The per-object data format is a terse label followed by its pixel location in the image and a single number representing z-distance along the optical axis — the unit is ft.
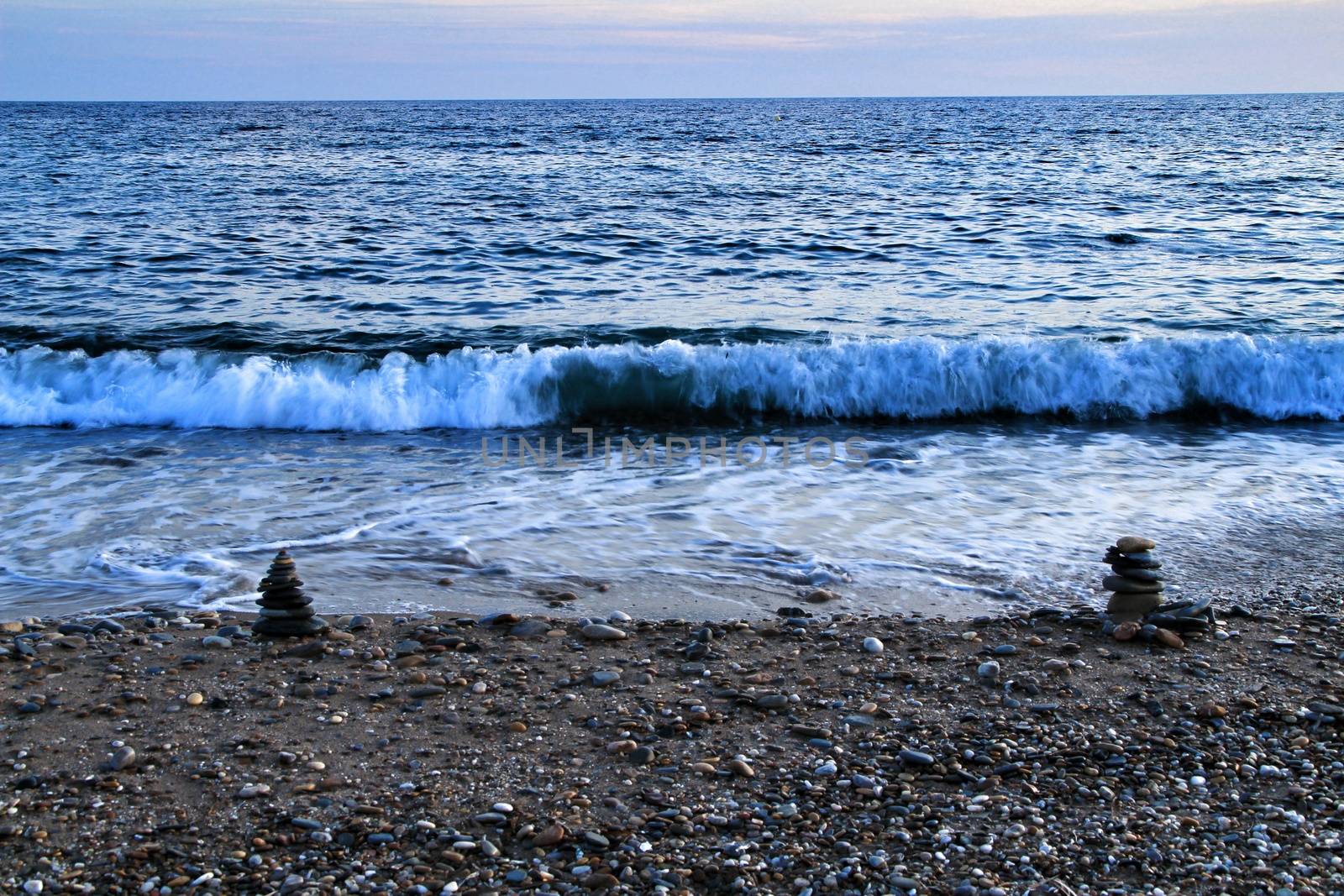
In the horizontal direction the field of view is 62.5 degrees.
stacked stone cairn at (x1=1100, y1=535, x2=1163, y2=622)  16.15
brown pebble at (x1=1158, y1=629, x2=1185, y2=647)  15.16
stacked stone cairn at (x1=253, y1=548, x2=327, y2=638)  15.40
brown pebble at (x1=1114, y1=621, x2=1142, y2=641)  15.31
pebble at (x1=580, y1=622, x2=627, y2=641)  15.52
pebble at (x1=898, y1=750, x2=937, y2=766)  11.88
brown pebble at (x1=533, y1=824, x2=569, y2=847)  10.46
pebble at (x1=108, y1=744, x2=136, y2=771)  11.75
